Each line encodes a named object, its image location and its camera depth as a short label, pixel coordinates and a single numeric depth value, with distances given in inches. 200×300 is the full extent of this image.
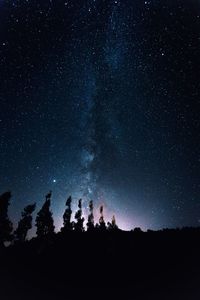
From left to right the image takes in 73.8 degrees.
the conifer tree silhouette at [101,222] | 1793.1
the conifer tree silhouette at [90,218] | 1754.4
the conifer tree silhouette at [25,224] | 1310.5
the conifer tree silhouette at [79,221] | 1625.1
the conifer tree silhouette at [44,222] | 1324.8
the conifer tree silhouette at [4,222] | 1171.9
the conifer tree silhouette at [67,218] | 1540.7
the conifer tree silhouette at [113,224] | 1763.4
